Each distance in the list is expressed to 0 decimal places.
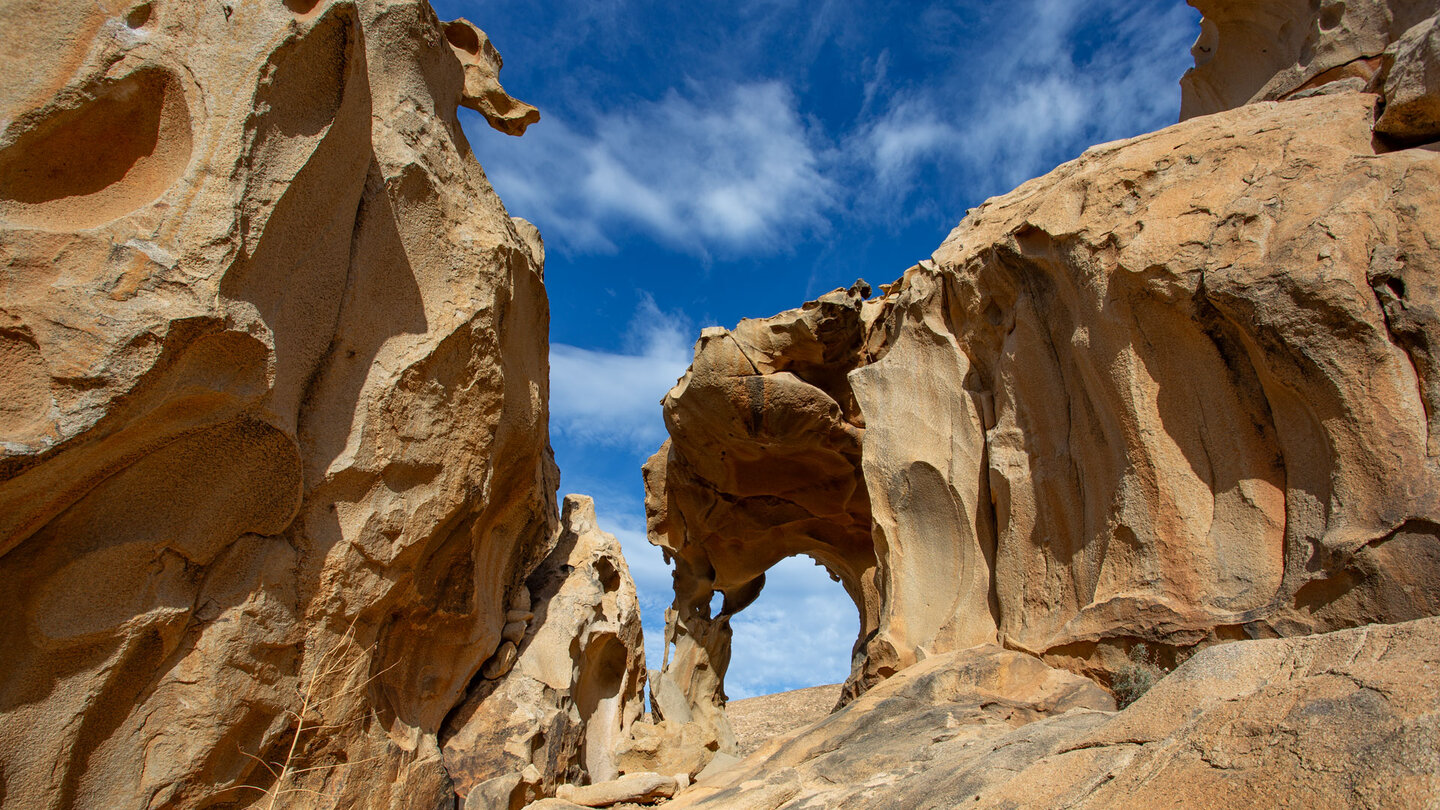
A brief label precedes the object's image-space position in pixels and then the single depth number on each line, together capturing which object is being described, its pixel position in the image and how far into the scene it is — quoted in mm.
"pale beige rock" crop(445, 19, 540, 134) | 6996
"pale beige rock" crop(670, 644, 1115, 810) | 3834
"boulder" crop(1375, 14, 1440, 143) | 4258
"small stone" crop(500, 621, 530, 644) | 7148
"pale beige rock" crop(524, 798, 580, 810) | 4781
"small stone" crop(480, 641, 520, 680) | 6836
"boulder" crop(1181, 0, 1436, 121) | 6297
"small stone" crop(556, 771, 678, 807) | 5469
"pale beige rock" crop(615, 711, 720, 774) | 8867
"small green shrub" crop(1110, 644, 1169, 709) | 4195
